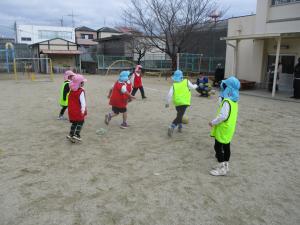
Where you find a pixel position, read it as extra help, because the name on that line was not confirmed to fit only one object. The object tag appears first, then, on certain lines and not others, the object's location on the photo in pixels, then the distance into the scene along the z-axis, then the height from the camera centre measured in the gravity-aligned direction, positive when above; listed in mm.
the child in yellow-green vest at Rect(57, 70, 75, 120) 7191 -709
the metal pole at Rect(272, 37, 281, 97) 12191 -229
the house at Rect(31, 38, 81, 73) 30311 +986
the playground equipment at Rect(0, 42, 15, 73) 29102 +937
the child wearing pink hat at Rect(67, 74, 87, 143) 5488 -751
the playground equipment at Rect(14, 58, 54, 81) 27125 -596
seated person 12648 -1023
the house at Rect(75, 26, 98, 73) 29906 +2129
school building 13391 +1096
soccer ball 7652 -1529
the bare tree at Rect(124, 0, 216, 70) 21672 +3149
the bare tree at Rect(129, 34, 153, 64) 24266 +1619
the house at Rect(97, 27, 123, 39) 43156 +4592
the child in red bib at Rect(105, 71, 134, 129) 6707 -764
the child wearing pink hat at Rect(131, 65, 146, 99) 11133 -669
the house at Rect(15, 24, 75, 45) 57000 +5880
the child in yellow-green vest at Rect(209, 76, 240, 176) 4191 -816
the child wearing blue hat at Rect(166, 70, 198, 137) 6289 -667
